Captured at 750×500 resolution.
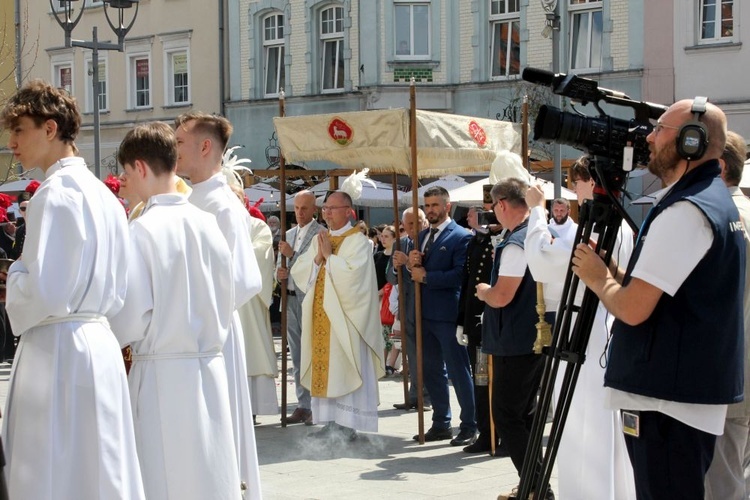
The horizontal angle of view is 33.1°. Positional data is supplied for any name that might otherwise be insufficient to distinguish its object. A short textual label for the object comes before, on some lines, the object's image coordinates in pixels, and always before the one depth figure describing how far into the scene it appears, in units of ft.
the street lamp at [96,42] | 44.96
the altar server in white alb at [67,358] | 15.17
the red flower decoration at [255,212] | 37.89
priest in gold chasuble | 32.22
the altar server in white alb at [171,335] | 17.22
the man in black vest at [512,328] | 24.02
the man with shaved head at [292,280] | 35.68
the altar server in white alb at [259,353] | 34.40
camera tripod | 15.78
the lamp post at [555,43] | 48.11
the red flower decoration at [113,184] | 25.53
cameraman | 14.23
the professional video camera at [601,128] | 15.35
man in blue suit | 32.24
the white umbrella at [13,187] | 89.50
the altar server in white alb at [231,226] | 19.88
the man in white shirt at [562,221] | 23.57
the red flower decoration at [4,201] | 27.91
